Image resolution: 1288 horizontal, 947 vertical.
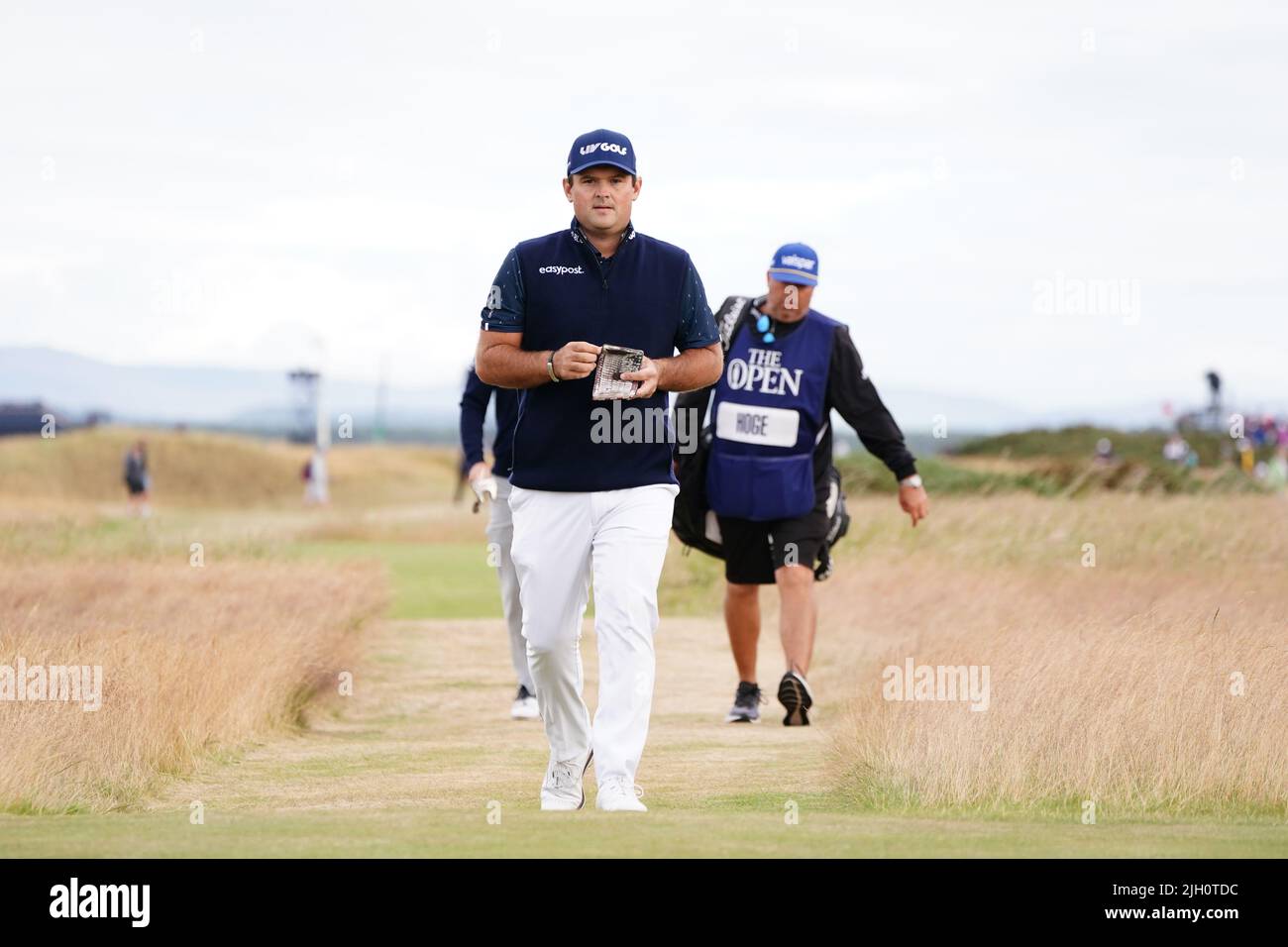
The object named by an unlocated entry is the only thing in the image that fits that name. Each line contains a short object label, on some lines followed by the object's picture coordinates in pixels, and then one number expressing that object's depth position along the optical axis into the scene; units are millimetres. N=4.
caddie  10500
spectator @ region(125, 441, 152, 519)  43156
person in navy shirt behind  10034
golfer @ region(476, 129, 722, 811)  7070
